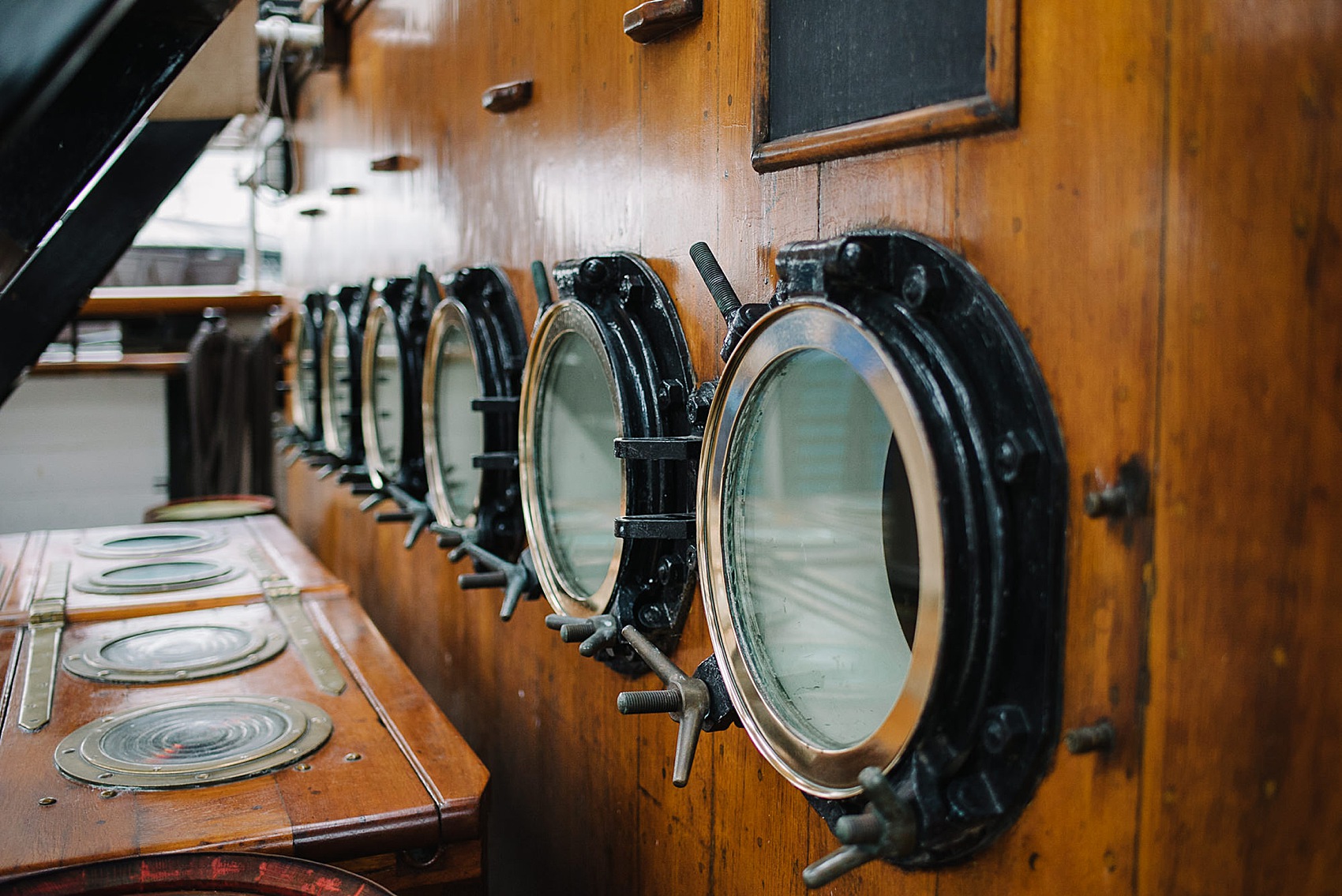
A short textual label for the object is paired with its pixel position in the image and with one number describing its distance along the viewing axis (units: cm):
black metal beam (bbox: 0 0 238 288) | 155
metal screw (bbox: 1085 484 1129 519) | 96
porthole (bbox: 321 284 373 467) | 380
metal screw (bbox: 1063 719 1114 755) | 98
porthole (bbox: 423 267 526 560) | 244
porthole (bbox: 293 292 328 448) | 455
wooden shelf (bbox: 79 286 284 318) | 582
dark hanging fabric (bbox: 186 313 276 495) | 582
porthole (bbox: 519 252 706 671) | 173
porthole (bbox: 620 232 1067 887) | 104
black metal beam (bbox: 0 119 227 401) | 241
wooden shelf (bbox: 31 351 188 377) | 575
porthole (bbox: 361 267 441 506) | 313
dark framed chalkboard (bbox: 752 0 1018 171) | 108
